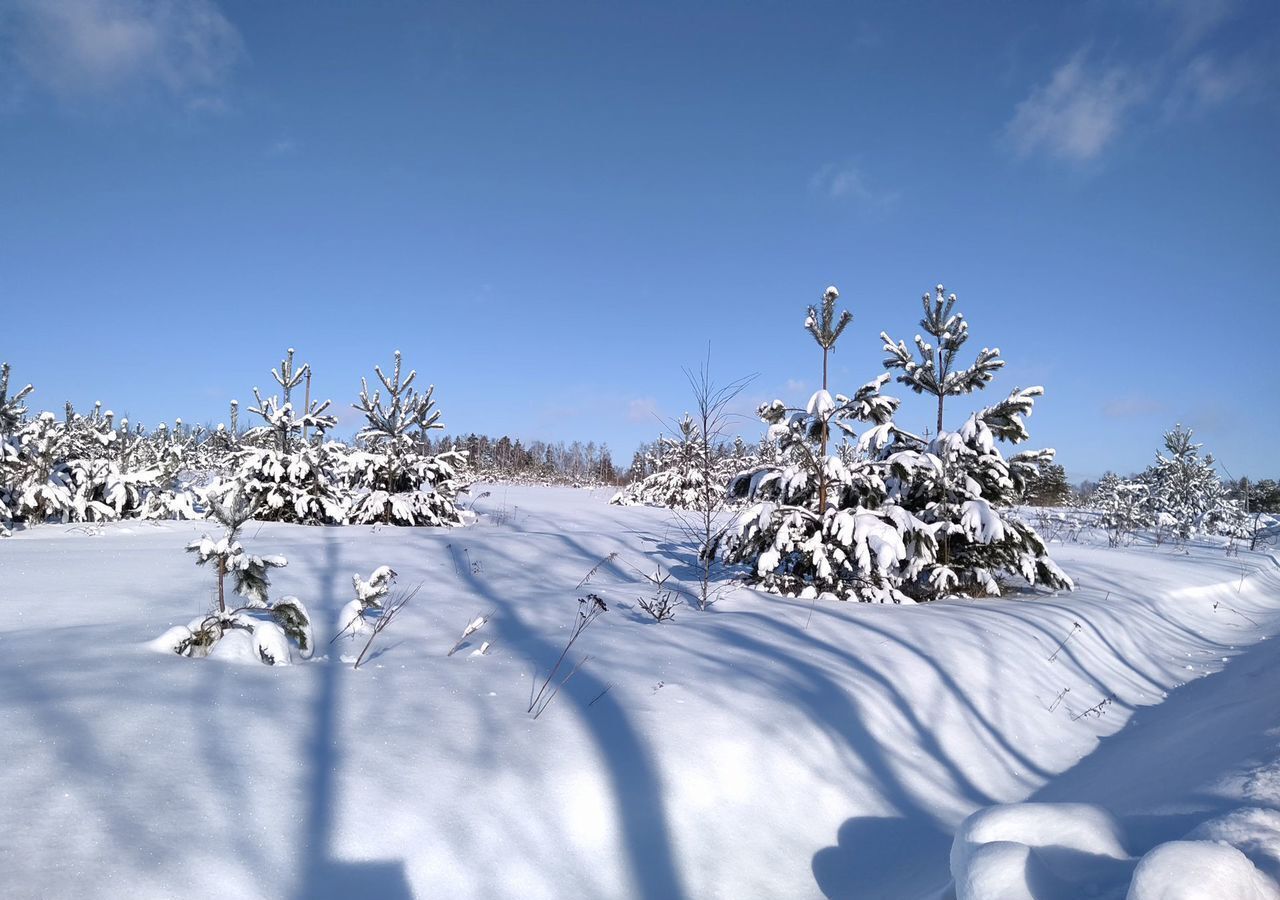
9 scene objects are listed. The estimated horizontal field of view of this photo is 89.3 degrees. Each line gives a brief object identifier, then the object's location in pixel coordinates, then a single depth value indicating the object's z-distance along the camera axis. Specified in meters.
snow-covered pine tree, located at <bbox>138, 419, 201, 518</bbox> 11.86
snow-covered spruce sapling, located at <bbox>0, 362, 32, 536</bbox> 9.81
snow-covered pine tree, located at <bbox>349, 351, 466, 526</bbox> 12.24
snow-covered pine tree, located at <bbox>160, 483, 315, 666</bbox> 3.33
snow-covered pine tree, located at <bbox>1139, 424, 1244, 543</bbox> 22.66
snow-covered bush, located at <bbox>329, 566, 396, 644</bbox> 3.95
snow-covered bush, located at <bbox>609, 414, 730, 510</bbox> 20.02
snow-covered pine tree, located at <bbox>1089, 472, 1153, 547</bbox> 20.32
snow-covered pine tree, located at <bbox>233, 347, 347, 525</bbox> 11.59
